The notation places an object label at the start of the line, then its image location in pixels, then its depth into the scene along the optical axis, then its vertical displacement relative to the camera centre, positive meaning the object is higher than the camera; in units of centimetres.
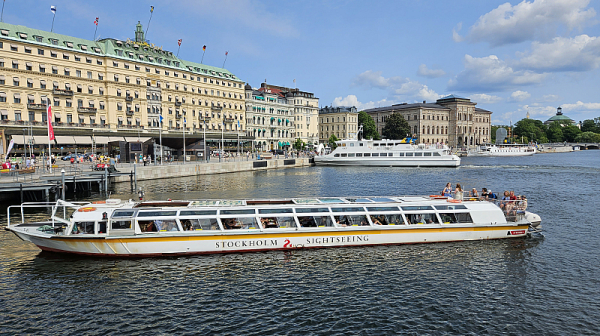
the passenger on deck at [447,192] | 3212 -395
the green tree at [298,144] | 14175 +253
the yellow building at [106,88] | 7762 +1721
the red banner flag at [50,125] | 4449 +376
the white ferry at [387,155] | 10181 -187
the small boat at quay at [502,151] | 16788 -251
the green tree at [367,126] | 17100 +1075
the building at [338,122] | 17525 +1344
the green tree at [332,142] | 15114 +319
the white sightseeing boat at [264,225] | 2319 -506
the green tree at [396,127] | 17012 +980
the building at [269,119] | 13725 +1274
